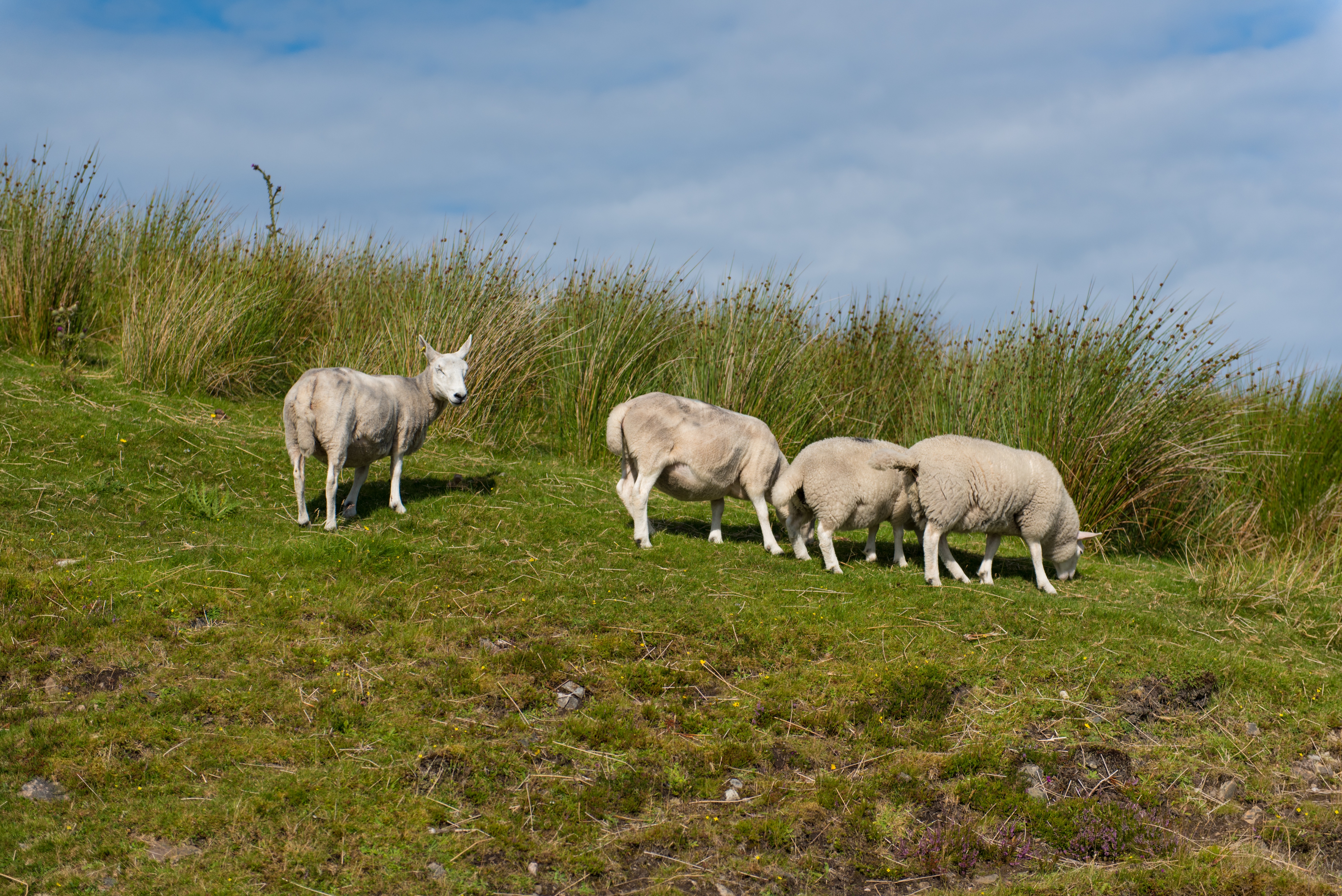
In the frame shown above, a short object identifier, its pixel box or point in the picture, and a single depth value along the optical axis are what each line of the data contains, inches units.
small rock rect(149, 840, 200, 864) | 183.8
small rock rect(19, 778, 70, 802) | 201.8
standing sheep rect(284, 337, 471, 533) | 355.6
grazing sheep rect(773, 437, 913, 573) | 350.0
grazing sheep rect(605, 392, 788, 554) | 359.9
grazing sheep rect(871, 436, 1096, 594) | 337.4
